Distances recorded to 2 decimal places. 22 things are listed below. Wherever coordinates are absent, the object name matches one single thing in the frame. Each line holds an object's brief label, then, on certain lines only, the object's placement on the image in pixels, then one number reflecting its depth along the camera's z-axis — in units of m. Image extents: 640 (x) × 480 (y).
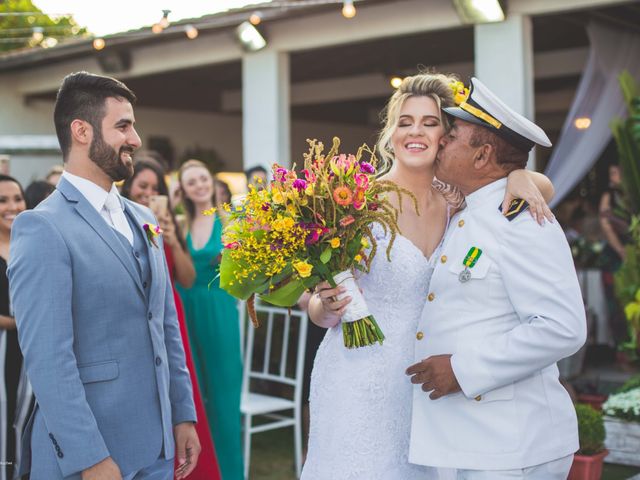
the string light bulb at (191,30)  9.02
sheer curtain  8.64
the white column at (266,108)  9.66
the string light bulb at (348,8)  7.54
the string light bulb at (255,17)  8.77
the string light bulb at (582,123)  8.65
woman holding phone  4.68
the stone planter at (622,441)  5.71
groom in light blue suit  2.40
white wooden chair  5.69
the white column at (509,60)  7.59
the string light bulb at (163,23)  9.23
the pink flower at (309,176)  2.76
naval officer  2.41
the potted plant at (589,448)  4.89
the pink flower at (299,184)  2.74
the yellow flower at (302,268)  2.69
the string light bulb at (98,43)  10.04
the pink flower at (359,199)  2.74
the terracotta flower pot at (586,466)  4.88
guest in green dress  5.37
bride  3.03
